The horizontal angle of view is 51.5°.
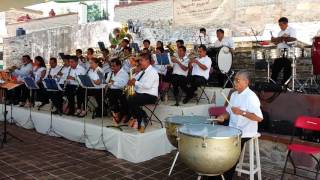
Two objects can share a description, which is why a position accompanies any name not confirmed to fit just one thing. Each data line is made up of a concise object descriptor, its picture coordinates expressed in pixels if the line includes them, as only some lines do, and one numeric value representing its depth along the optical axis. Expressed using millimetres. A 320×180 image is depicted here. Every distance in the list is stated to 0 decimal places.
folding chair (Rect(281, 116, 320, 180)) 4462
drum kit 6998
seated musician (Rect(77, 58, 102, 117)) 7354
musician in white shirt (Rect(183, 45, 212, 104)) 7332
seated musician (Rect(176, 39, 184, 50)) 8727
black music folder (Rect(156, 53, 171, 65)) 7343
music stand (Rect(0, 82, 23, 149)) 6523
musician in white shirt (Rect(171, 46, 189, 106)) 7512
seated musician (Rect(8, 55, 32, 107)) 9492
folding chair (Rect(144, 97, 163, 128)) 6465
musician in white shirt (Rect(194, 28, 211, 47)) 9089
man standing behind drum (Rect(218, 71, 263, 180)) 4059
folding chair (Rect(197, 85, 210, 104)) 7707
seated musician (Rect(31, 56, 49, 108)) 8742
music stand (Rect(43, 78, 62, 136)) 7547
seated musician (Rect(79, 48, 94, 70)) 8802
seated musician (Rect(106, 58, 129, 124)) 6867
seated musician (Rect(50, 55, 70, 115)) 7959
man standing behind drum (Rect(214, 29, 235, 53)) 8375
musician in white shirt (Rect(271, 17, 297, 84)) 7247
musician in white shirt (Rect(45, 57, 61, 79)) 8598
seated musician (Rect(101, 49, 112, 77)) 8328
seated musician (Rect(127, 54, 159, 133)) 5969
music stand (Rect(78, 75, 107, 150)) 6608
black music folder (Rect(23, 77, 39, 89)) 8247
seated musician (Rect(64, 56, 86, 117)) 7750
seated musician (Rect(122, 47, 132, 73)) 7244
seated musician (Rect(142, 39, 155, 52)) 9028
